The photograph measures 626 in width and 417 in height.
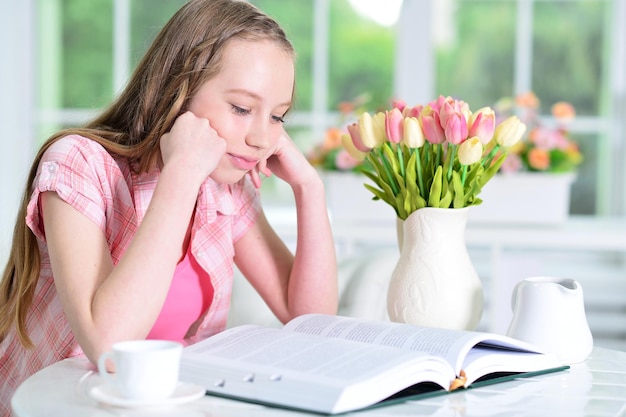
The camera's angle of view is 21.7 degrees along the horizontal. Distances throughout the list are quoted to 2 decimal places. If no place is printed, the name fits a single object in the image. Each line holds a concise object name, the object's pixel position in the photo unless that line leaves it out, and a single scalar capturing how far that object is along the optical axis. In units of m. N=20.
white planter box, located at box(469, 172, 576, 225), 4.43
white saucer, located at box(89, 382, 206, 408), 2.39
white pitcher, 2.79
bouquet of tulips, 2.85
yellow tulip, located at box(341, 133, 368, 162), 3.03
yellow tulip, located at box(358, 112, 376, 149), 2.94
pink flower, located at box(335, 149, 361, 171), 4.45
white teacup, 2.37
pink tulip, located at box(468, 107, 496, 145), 2.85
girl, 2.68
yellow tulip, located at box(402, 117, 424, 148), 2.86
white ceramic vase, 2.89
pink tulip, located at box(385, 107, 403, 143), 2.88
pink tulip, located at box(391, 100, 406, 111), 2.97
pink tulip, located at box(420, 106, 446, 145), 2.86
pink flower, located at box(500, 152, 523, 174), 4.37
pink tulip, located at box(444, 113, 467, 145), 2.83
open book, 2.42
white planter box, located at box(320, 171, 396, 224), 4.54
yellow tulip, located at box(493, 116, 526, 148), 2.89
